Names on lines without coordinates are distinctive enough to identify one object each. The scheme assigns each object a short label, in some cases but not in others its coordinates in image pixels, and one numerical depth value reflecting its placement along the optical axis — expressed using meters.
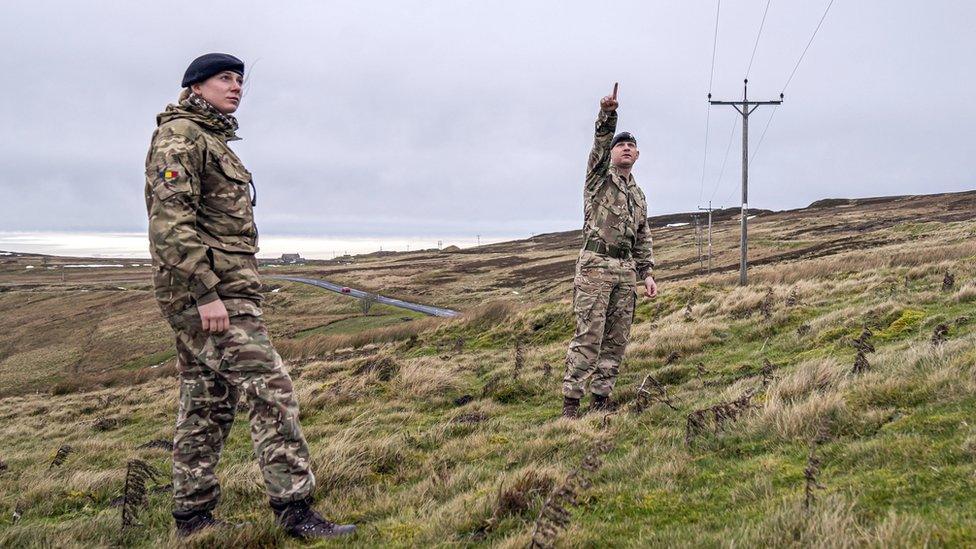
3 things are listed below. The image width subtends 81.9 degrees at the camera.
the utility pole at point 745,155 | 22.08
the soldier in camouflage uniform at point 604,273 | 5.56
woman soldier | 2.89
